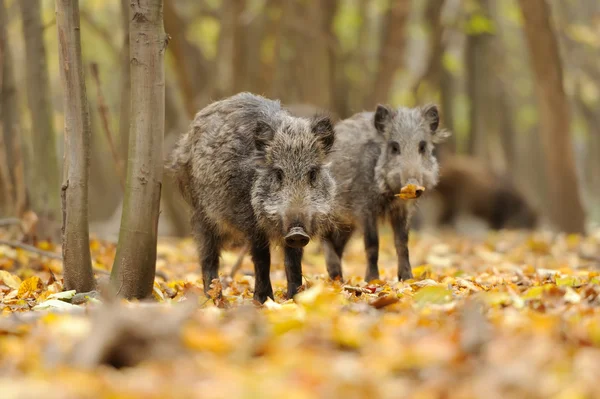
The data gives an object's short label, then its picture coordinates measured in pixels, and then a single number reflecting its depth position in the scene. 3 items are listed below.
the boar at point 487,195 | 40.28
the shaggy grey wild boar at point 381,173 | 15.90
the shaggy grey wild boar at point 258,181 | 12.46
